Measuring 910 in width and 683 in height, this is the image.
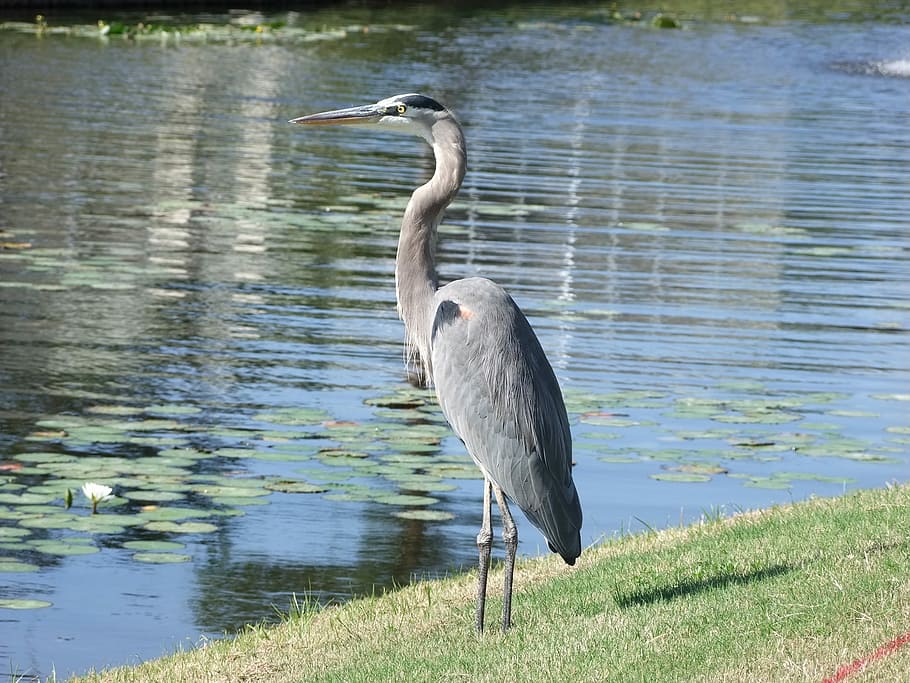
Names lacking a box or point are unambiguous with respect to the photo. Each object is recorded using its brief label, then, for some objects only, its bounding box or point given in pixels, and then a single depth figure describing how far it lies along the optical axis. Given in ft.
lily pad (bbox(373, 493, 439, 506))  53.83
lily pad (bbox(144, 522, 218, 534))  50.34
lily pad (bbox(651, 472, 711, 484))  56.18
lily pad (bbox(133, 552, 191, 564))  48.42
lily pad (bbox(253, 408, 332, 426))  61.72
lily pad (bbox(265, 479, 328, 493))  54.54
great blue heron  37.52
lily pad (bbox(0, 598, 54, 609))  45.39
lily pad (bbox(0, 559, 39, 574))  47.19
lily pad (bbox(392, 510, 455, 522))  52.85
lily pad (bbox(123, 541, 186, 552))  49.37
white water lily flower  49.70
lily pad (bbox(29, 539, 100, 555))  48.26
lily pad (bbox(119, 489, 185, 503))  52.24
